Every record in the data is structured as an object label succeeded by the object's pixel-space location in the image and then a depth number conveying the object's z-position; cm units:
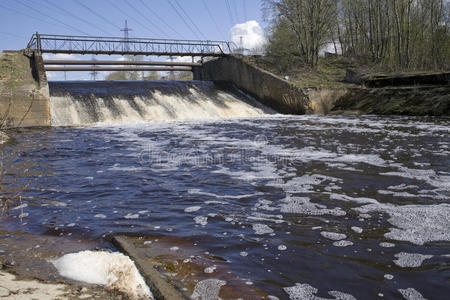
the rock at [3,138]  1178
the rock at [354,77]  2320
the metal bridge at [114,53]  2176
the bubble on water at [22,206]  514
